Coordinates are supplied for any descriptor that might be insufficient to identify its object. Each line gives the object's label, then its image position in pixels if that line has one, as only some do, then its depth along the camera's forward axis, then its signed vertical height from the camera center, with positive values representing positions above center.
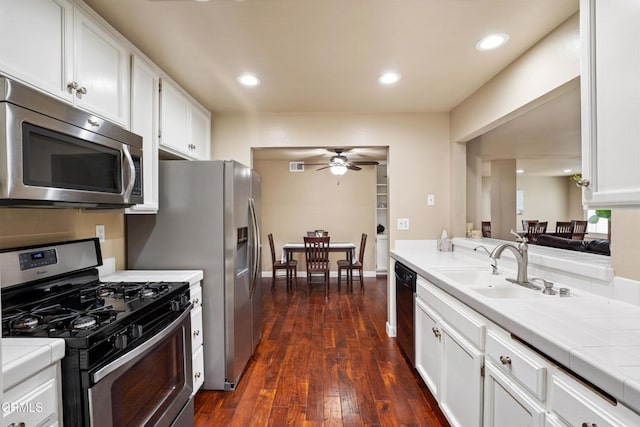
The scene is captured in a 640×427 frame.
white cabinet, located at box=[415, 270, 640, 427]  0.89 -0.65
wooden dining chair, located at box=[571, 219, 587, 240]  6.04 -0.29
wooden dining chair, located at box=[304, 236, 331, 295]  4.79 -0.68
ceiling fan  4.56 +0.75
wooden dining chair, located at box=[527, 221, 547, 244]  7.02 -0.35
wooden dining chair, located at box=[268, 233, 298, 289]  5.12 -0.90
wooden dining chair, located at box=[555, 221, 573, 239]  6.41 -0.32
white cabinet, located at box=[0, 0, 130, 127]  1.17 +0.74
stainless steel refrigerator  2.19 -0.19
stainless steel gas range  1.06 -0.47
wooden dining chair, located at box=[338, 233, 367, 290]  5.03 -0.87
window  6.55 -0.34
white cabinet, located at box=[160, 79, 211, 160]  2.25 +0.77
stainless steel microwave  1.05 +0.26
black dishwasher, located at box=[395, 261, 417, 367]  2.36 -0.80
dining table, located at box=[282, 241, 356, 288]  5.15 -0.62
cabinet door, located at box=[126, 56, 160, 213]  1.91 +0.63
